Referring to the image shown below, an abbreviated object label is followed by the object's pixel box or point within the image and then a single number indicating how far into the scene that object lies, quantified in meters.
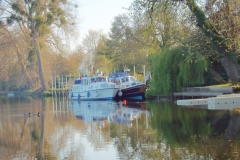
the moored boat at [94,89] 39.47
